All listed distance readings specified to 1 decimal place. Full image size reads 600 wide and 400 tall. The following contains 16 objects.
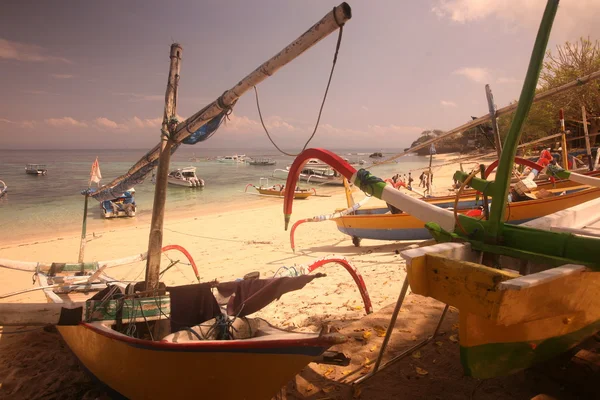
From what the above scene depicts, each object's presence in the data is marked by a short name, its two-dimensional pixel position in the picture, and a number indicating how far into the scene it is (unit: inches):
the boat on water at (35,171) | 2025.1
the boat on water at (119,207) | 839.7
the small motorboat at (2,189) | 1222.3
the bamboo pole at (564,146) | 400.8
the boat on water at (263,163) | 2992.1
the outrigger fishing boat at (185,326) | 114.3
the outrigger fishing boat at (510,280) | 82.1
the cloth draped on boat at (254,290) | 159.5
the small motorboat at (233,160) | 3442.4
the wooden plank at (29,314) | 120.8
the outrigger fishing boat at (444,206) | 316.8
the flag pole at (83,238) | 301.3
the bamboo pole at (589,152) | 444.8
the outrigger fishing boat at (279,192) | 1099.9
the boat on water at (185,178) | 1424.8
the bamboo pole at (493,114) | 188.9
